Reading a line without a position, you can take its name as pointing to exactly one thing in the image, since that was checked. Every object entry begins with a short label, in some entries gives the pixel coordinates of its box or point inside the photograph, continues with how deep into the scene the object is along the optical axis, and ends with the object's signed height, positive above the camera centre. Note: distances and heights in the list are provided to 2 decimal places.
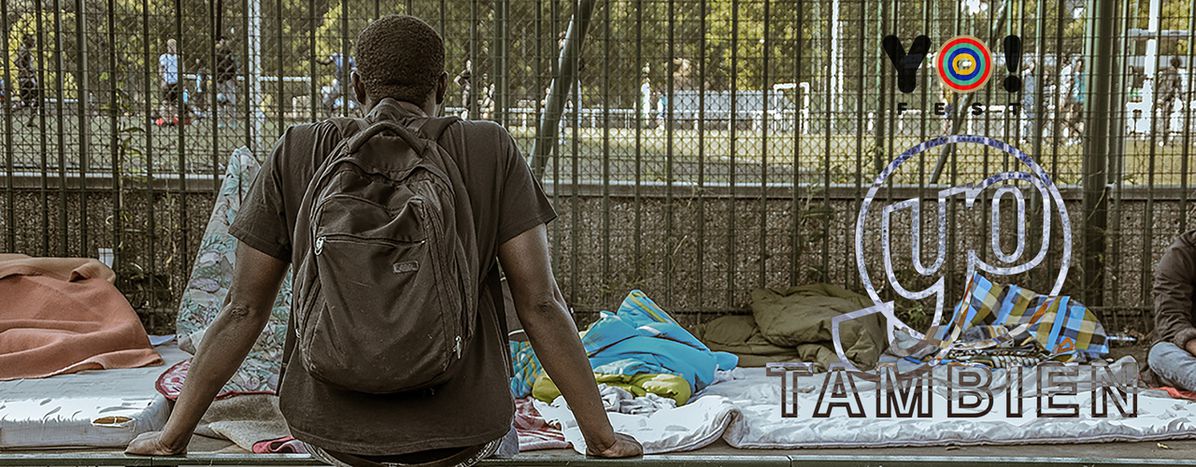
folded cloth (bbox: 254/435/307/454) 4.18 -0.93
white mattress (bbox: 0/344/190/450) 4.38 -0.86
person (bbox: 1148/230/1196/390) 5.36 -0.54
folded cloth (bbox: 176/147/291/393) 5.26 -0.35
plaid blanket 5.94 -0.72
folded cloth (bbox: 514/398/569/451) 4.41 -0.96
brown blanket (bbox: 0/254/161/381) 5.28 -0.65
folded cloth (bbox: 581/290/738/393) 5.19 -0.74
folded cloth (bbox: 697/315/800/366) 6.01 -0.82
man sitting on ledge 2.11 -0.23
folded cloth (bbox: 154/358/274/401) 4.63 -0.80
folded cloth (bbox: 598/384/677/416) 4.80 -0.89
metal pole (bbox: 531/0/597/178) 6.25 +0.53
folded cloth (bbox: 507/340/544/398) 5.05 -0.79
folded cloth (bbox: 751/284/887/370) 5.86 -0.71
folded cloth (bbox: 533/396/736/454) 4.38 -0.92
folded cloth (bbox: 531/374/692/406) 4.93 -0.85
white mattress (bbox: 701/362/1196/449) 4.48 -0.94
